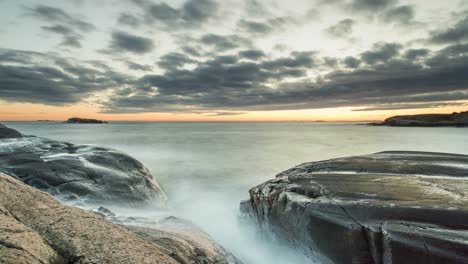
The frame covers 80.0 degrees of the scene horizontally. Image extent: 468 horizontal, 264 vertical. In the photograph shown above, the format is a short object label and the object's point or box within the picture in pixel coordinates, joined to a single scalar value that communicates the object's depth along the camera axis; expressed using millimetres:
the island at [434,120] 109206
